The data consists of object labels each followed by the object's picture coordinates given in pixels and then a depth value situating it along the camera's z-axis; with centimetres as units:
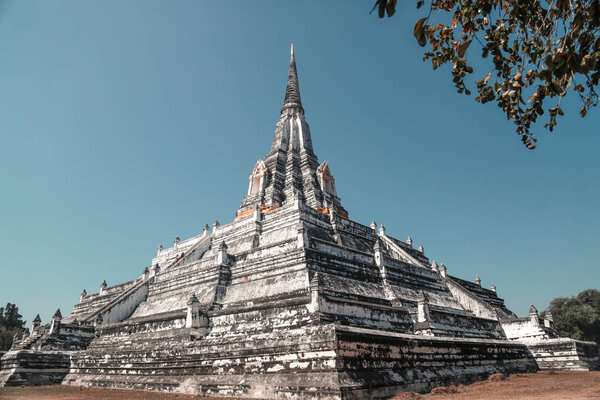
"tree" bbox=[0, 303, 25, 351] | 4363
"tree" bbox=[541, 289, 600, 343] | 4362
